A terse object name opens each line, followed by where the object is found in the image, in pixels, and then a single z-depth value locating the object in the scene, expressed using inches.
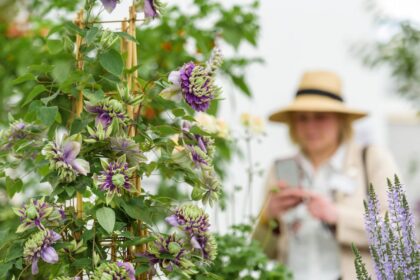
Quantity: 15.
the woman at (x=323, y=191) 154.7
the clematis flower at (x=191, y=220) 82.3
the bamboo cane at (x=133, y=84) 87.7
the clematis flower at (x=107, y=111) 82.3
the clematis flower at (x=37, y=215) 80.5
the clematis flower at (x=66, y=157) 78.9
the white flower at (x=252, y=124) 139.4
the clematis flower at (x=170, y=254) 81.9
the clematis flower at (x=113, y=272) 76.2
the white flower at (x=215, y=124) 126.7
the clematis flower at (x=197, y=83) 83.0
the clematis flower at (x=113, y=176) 79.5
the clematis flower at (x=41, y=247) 79.1
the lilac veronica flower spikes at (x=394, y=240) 76.4
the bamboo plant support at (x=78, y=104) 88.0
